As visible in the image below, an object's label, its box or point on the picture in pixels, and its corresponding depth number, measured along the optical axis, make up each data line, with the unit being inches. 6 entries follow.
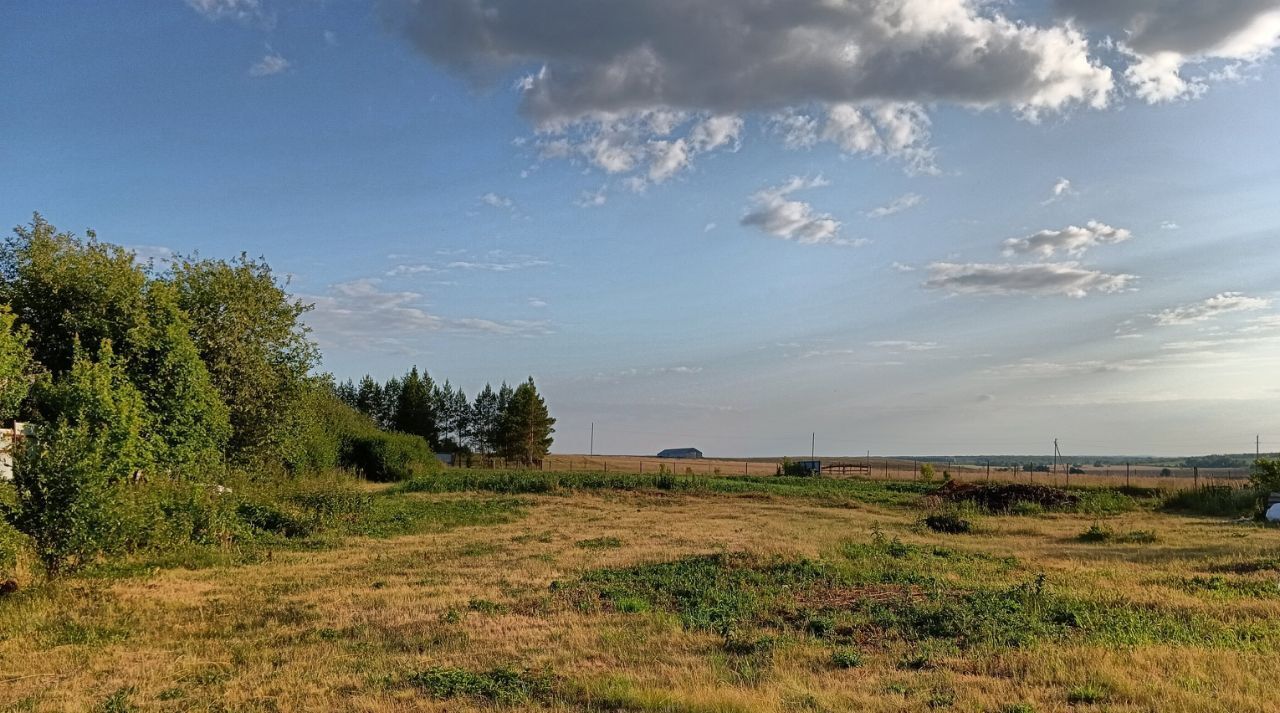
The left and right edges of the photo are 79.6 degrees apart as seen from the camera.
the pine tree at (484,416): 3966.5
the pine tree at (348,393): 4001.0
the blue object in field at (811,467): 2600.9
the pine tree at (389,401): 3882.9
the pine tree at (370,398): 3939.5
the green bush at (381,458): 2112.5
